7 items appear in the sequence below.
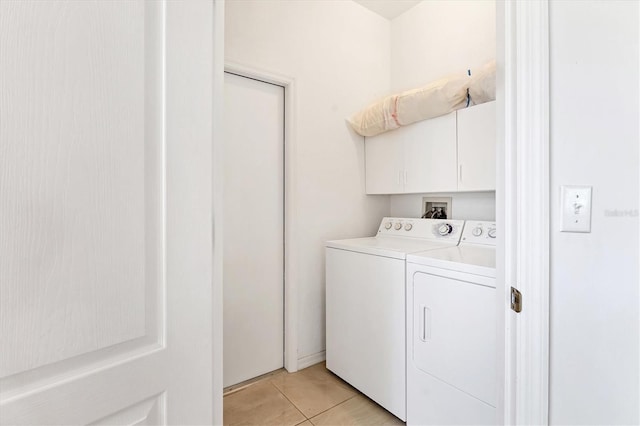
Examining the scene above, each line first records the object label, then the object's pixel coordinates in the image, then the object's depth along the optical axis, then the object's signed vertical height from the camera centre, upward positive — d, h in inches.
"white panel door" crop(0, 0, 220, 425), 19.4 -0.1
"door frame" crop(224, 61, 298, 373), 89.0 -9.9
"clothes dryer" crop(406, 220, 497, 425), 53.3 -23.7
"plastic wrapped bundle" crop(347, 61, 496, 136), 70.1 +27.9
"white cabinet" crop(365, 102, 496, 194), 74.0 +15.2
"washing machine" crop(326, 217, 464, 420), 68.5 -23.1
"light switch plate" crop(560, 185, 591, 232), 29.6 +0.2
